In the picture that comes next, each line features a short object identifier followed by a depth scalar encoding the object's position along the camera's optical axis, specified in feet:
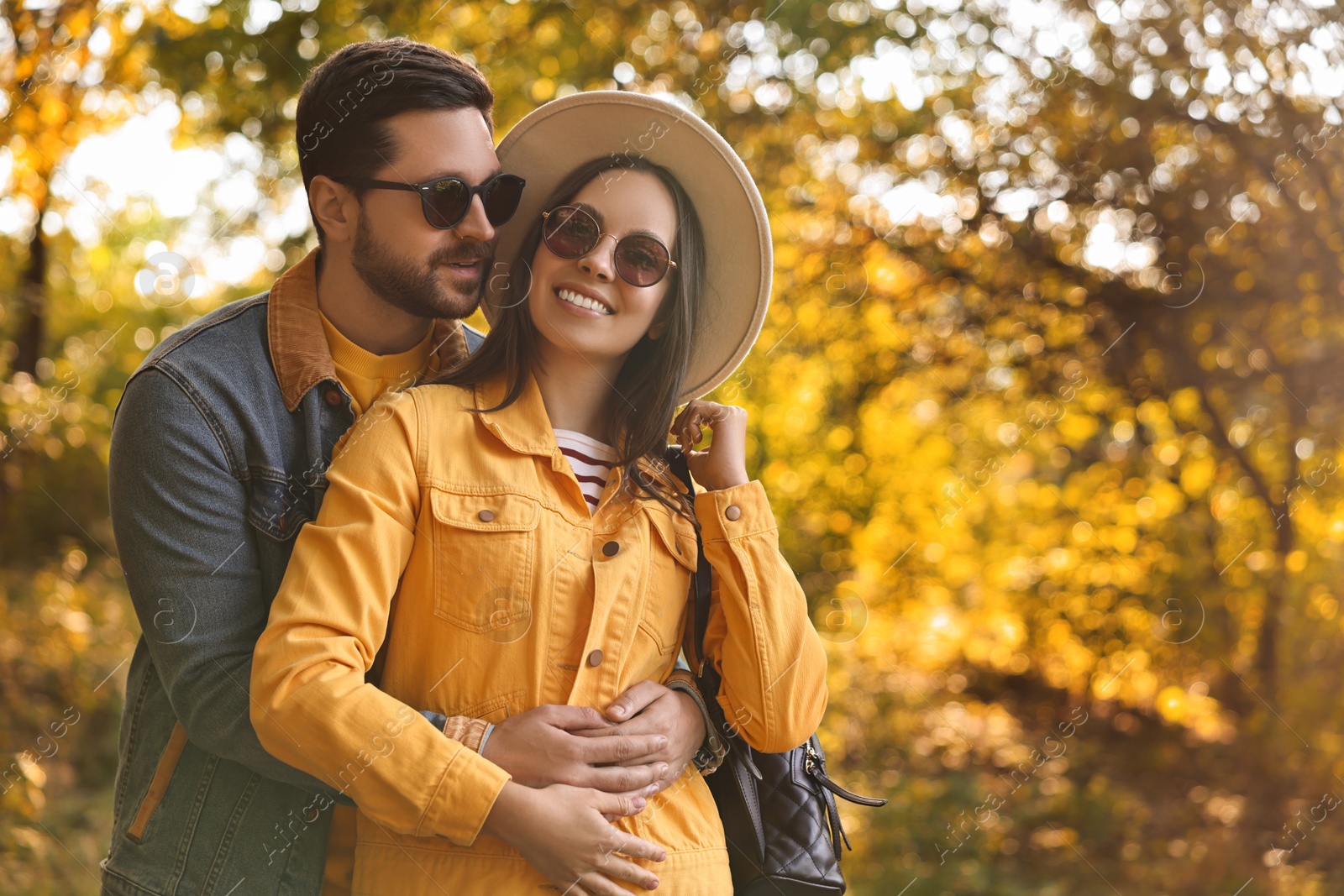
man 5.62
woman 5.04
